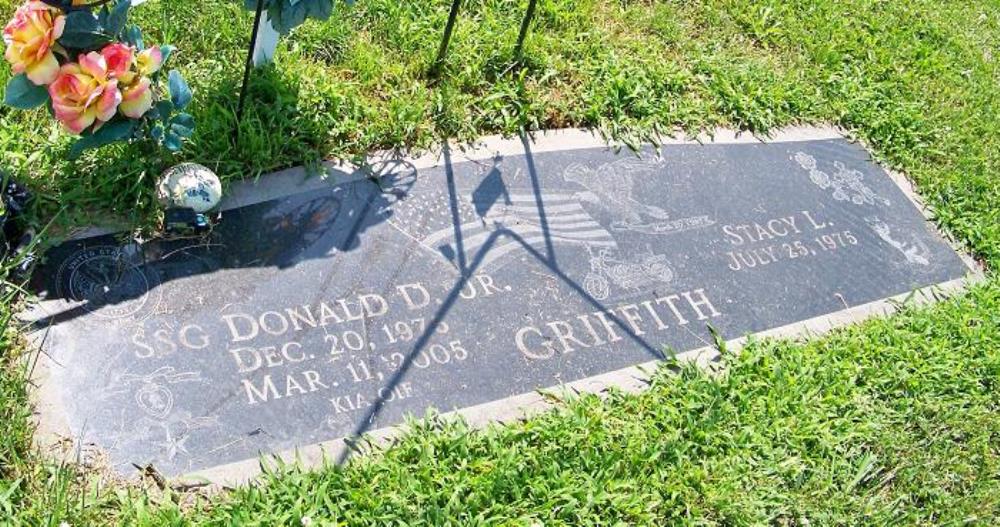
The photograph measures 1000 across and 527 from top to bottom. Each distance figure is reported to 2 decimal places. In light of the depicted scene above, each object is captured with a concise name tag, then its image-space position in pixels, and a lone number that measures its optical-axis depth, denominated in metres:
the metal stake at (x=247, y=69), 2.91
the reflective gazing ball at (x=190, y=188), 2.78
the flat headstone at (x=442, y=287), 2.55
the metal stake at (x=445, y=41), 3.44
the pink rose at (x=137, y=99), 2.58
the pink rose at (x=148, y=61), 2.62
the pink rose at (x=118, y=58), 2.52
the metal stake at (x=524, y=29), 3.68
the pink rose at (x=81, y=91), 2.48
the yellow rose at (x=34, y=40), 2.46
